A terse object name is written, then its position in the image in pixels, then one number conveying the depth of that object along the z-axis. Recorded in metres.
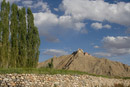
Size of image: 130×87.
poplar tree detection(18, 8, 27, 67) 22.30
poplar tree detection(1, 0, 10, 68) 20.36
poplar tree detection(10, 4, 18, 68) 21.38
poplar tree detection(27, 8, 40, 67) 23.64
